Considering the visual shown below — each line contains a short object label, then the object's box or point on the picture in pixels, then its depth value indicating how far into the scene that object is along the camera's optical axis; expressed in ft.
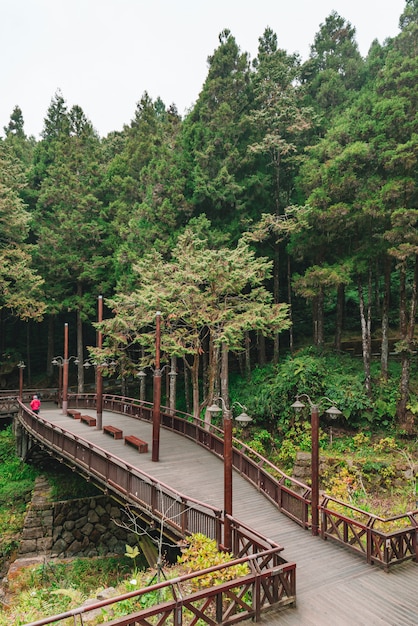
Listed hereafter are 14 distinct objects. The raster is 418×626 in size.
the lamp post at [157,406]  43.52
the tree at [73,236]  85.71
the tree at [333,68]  77.04
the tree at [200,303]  49.90
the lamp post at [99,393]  58.28
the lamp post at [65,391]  70.31
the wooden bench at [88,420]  62.23
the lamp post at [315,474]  29.84
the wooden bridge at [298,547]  21.20
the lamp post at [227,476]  26.35
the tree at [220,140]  65.36
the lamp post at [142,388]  74.75
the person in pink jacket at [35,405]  66.86
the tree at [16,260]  75.25
